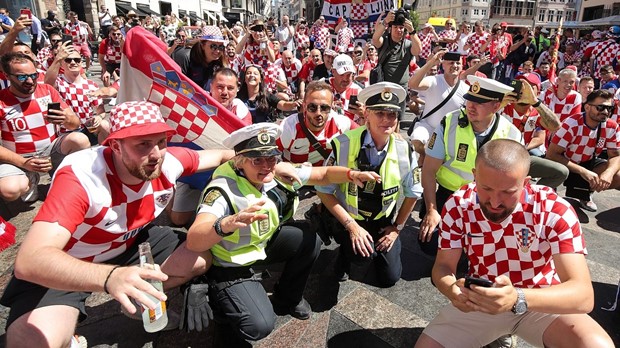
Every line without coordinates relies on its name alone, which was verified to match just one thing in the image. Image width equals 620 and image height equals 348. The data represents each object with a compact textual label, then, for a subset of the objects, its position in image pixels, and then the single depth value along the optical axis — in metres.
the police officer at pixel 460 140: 3.10
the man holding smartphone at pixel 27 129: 3.75
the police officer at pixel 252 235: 2.25
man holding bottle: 1.74
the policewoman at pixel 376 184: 2.99
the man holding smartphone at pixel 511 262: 1.75
